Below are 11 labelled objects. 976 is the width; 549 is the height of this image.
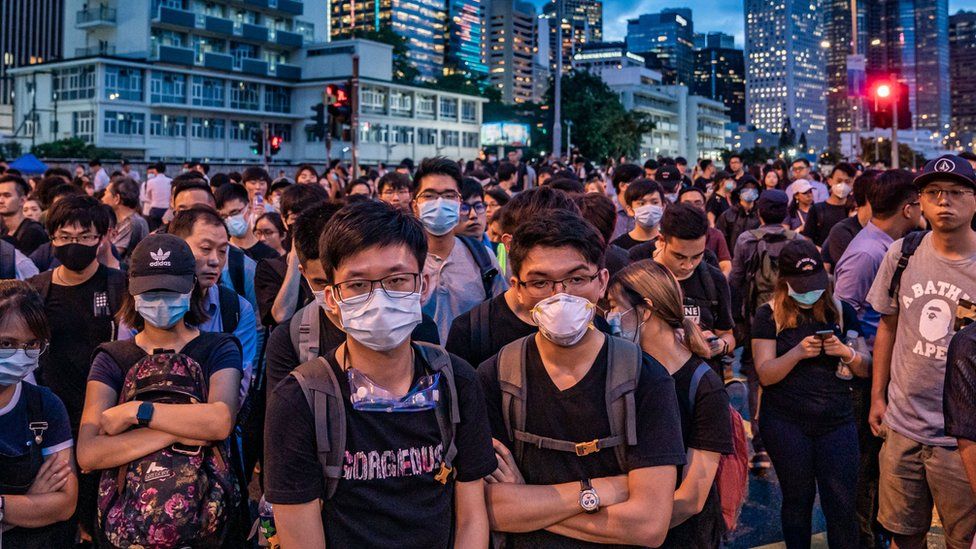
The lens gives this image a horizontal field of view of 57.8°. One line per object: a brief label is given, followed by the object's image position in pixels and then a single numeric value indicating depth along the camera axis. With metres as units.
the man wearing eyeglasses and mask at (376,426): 2.59
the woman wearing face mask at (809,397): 4.73
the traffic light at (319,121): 21.23
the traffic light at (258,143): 29.81
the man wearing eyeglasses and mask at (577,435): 2.92
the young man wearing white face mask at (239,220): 7.09
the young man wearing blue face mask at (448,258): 5.06
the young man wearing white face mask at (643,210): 7.16
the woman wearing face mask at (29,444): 3.38
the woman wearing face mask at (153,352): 3.44
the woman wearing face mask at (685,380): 3.31
